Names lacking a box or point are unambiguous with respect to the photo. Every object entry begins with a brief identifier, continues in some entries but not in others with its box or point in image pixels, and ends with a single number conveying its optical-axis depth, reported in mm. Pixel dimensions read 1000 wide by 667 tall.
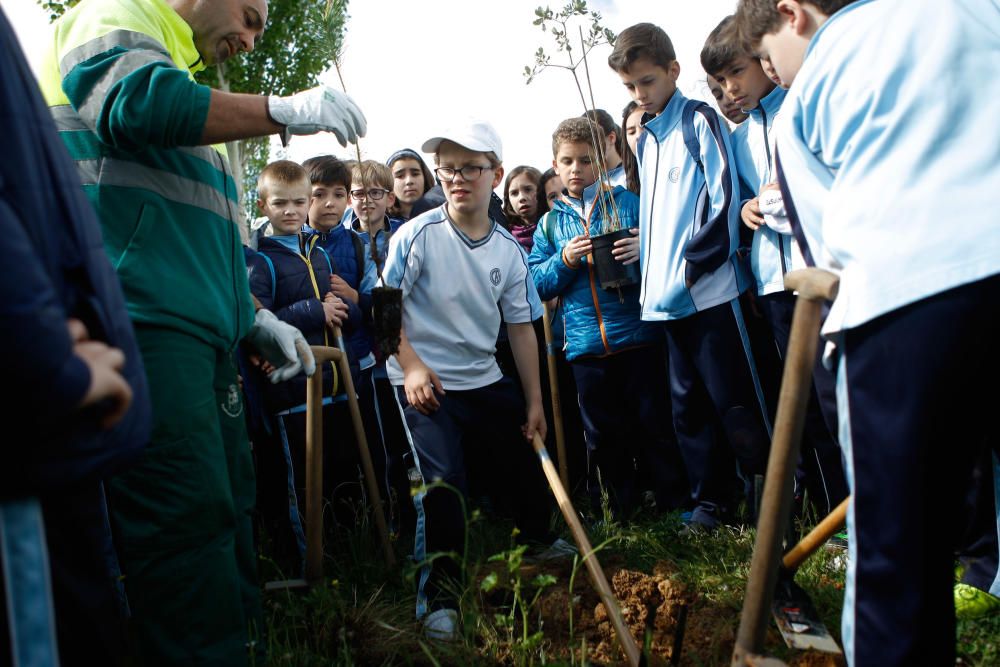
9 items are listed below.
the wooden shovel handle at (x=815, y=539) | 1834
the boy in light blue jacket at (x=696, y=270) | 3463
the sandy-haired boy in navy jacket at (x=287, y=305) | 3557
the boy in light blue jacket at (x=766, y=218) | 3232
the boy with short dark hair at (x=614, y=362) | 3963
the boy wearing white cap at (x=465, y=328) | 3172
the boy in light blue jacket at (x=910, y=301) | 1465
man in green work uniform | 1925
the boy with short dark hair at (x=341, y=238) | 4137
